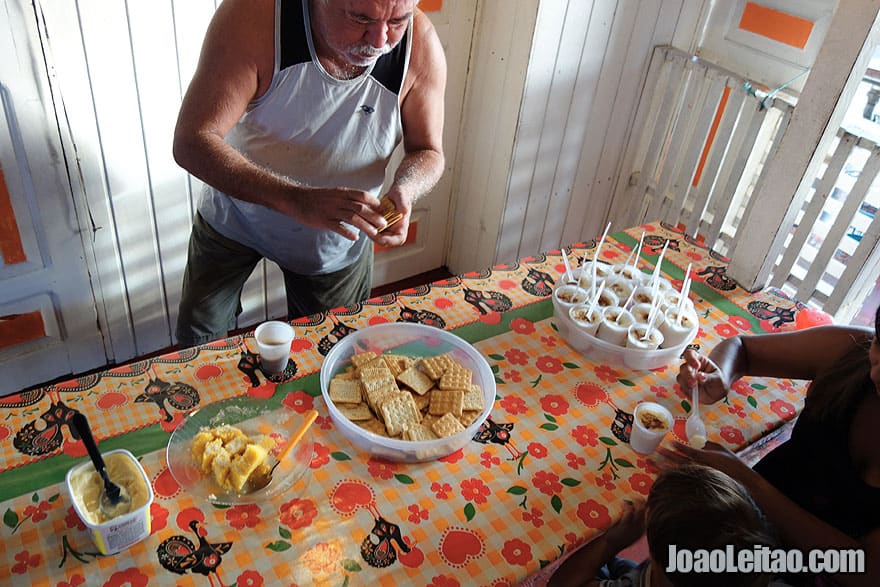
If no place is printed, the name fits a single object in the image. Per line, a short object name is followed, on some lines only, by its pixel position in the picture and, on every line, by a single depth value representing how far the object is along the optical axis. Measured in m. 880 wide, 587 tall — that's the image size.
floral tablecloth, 1.11
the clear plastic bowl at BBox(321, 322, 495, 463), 1.30
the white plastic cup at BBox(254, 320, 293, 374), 1.44
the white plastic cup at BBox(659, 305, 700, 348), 1.64
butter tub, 1.06
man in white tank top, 1.51
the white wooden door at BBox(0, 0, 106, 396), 1.86
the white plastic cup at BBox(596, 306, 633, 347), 1.62
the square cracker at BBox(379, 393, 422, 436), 1.33
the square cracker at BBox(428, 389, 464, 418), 1.39
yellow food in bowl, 1.21
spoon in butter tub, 1.10
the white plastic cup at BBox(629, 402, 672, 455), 1.40
